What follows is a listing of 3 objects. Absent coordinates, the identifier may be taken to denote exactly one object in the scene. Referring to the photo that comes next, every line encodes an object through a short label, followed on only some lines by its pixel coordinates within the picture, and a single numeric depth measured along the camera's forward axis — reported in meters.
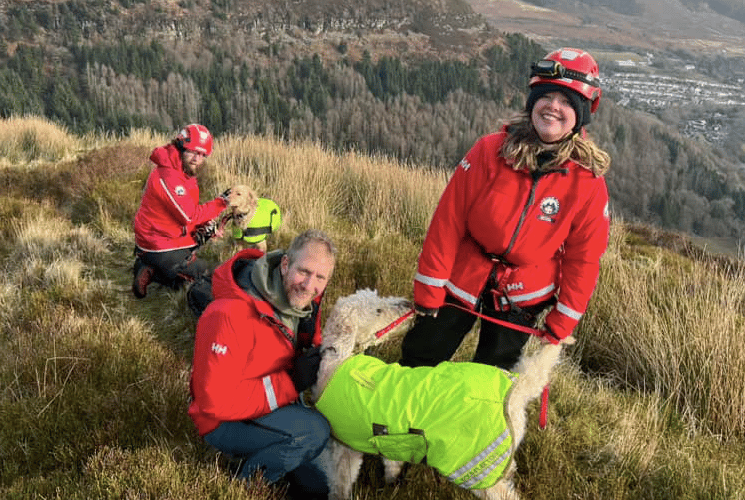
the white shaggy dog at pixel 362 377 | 2.07
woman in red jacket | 2.17
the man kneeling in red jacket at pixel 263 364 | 2.11
